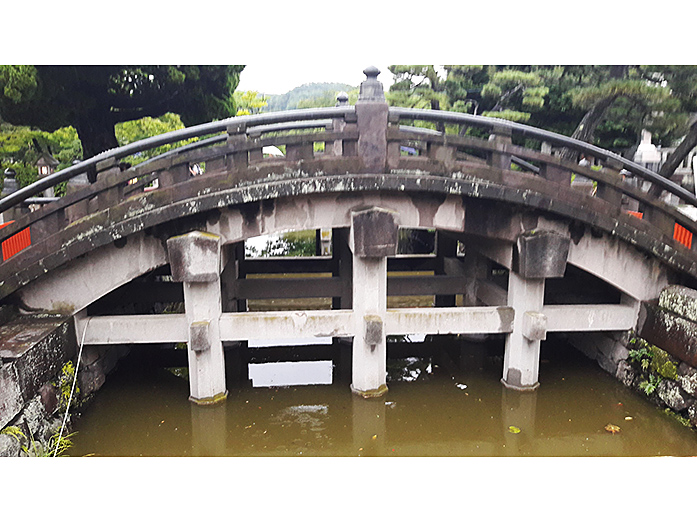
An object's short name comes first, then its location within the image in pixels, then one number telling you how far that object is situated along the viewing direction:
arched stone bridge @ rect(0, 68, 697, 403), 5.06
